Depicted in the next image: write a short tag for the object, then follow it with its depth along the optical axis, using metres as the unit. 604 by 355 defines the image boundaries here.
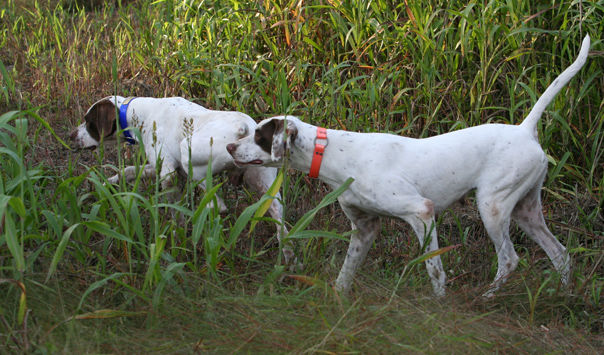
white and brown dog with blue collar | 3.78
